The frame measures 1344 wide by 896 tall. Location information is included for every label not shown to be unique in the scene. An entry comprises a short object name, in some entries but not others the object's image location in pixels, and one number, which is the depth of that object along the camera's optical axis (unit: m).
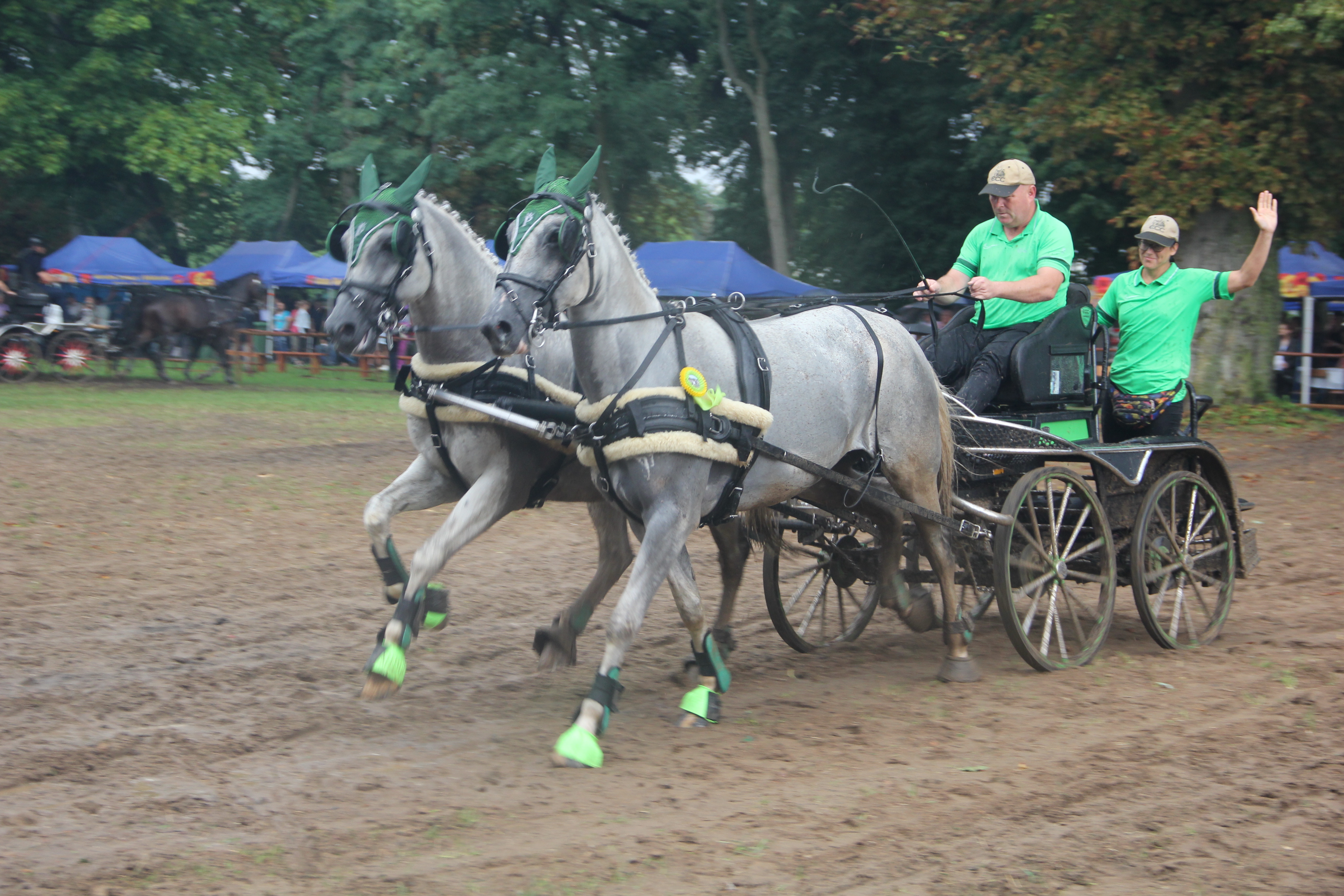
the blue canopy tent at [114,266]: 25.23
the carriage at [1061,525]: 5.99
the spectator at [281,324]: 31.09
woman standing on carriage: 6.48
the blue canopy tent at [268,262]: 27.58
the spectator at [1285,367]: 19.91
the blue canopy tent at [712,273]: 21.73
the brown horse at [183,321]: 22.23
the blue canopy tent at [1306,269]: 18.48
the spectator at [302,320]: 30.23
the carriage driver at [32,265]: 22.22
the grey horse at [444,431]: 5.13
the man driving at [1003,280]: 6.07
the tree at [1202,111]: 14.70
